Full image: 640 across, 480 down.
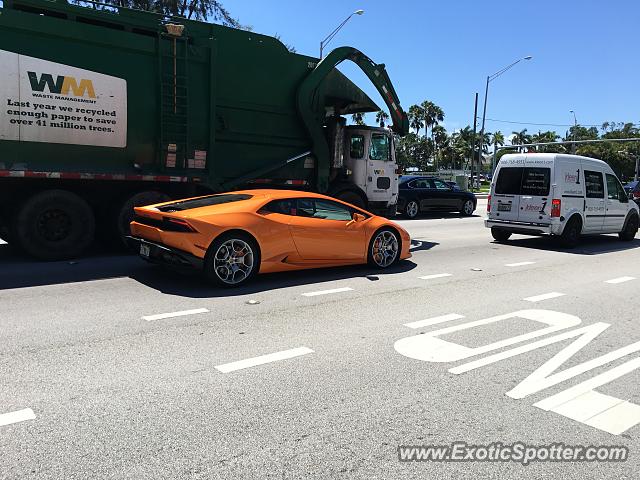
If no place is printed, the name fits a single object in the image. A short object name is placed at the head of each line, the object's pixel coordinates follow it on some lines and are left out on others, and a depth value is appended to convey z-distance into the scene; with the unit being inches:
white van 459.5
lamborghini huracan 265.7
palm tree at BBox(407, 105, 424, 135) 3831.2
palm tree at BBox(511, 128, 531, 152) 4407.0
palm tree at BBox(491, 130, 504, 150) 4279.5
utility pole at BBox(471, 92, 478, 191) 1674.2
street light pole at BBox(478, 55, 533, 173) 1627.7
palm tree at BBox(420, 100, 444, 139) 3831.2
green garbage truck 323.9
